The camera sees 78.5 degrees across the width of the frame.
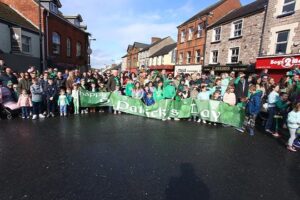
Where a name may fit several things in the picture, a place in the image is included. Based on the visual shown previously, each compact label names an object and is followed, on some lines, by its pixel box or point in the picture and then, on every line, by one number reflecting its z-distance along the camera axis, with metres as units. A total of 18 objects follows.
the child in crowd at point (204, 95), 8.15
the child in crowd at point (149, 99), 8.96
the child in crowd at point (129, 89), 9.55
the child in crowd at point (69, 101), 8.74
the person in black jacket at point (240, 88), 8.90
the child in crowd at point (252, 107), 6.68
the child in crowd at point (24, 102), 7.73
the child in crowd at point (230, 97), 7.65
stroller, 7.66
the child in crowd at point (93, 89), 9.42
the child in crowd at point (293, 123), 5.35
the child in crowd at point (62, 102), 8.45
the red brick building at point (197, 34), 22.86
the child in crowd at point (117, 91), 9.32
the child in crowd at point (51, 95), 8.24
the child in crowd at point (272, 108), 6.90
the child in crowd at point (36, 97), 7.67
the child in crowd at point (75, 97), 8.80
